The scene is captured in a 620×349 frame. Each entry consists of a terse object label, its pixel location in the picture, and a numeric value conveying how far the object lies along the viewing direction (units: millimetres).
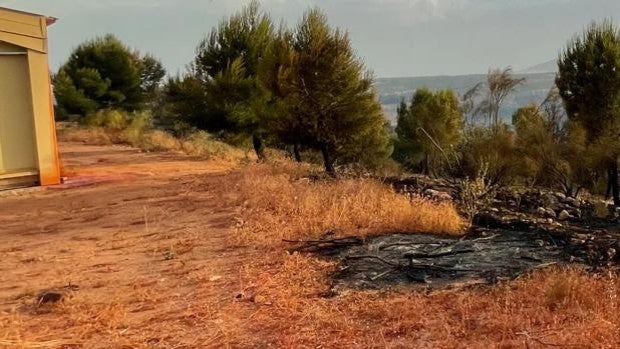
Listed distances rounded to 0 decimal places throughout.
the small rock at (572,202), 15984
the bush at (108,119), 33031
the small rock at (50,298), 5312
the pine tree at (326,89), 15664
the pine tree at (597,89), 21047
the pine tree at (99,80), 36031
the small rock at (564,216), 12441
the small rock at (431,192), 11055
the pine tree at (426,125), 34375
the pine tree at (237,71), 21797
